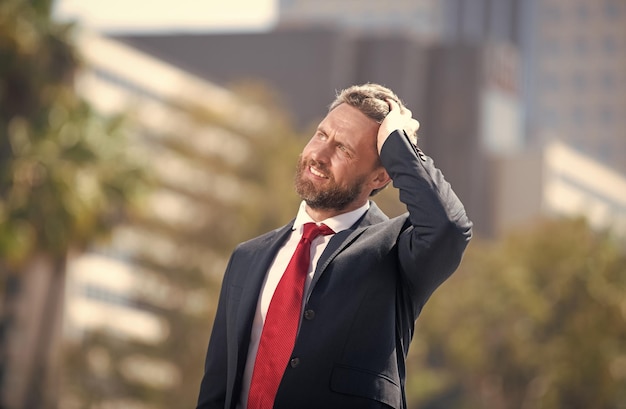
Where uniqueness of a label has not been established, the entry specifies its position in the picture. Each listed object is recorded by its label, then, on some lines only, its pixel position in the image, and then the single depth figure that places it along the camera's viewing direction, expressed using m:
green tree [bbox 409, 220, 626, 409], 49.53
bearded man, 4.85
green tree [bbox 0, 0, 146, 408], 30.83
